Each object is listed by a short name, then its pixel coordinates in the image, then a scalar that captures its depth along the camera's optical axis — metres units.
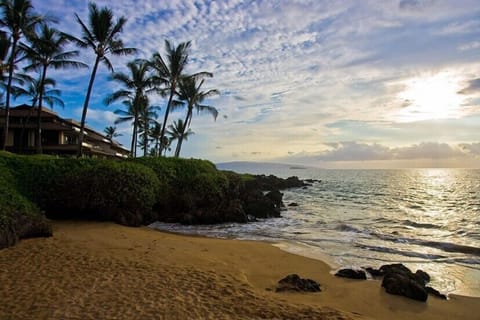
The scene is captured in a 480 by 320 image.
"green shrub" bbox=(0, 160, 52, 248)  9.44
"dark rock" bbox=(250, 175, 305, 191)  53.81
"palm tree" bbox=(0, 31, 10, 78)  25.91
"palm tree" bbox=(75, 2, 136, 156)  24.77
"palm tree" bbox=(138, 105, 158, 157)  41.91
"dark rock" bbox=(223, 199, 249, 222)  18.14
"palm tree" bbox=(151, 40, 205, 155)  29.89
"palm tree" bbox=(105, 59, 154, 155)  33.88
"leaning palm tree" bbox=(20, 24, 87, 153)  27.34
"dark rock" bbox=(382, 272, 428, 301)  7.25
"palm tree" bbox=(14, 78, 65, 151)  33.84
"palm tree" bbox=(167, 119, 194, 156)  49.28
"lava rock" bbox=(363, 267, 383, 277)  8.94
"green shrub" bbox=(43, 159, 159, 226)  14.30
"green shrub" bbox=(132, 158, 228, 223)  17.67
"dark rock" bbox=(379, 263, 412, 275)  8.43
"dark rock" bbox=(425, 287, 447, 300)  7.54
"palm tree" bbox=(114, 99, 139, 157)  37.48
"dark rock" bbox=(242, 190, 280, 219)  20.66
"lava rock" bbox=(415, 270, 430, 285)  8.53
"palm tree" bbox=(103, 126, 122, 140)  73.12
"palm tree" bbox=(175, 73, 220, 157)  33.81
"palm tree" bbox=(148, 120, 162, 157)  54.87
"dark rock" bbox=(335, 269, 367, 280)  8.52
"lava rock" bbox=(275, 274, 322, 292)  7.33
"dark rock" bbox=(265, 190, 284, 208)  25.95
